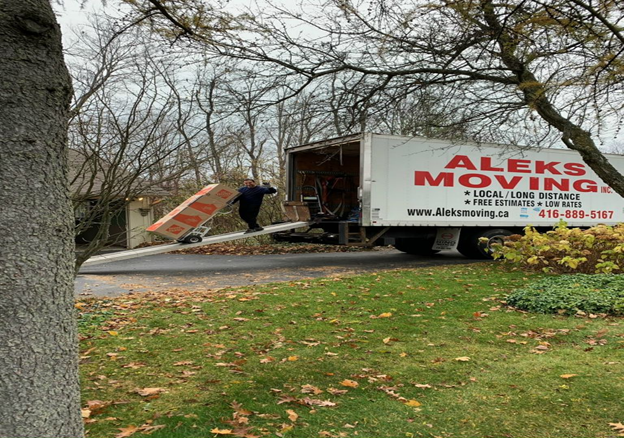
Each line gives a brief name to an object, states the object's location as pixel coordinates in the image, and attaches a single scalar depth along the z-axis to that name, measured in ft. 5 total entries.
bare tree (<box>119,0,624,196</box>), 15.53
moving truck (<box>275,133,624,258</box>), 41.68
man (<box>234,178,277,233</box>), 42.06
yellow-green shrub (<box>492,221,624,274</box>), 32.32
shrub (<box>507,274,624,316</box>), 22.02
